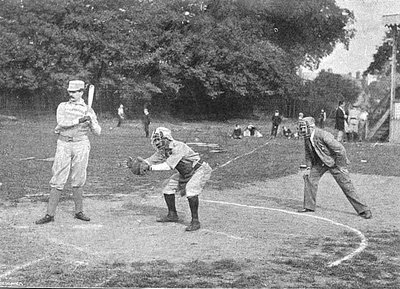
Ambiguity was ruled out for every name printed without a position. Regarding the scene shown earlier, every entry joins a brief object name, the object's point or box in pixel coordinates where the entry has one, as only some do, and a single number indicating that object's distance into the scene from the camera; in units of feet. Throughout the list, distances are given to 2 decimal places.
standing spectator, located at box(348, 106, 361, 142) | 98.44
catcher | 31.35
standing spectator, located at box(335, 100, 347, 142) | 87.52
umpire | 36.52
